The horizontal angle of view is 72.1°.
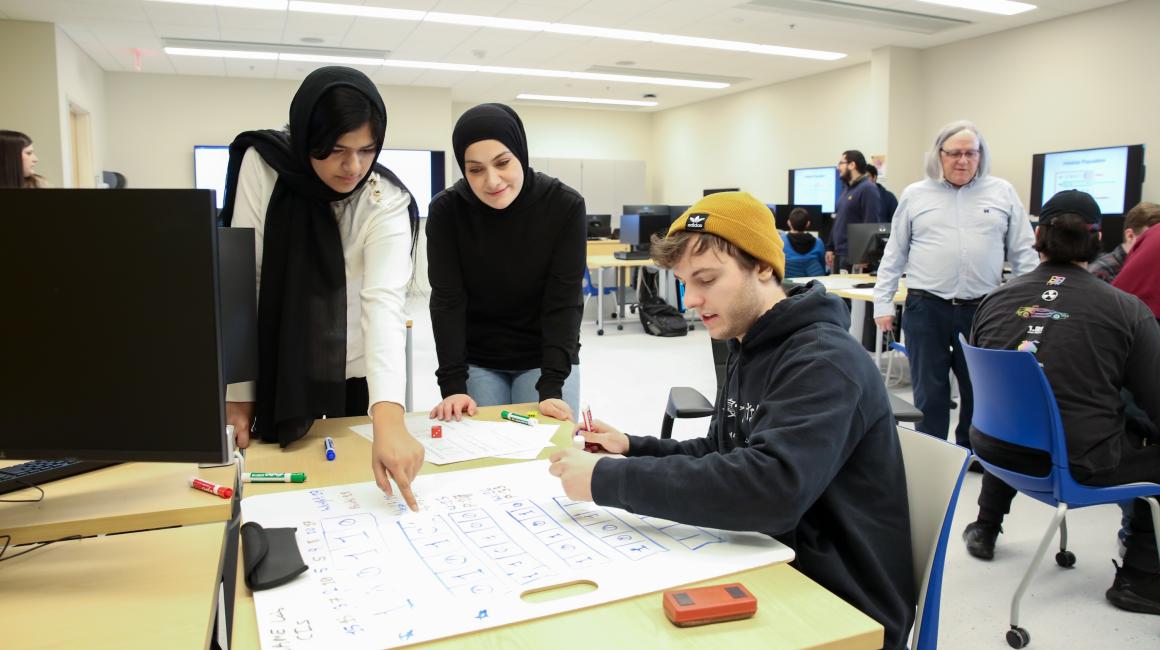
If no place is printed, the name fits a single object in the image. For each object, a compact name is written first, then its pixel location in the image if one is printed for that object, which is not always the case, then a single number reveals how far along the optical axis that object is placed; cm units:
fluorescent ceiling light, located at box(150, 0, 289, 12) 667
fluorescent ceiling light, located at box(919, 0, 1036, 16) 687
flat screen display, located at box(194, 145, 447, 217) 1118
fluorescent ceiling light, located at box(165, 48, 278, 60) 877
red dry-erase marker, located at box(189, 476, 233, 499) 102
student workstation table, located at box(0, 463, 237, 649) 80
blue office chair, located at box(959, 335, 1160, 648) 214
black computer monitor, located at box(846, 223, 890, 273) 599
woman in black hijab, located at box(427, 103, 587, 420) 204
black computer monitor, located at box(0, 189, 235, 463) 83
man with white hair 338
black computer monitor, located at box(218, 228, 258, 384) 142
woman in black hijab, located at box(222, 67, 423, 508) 145
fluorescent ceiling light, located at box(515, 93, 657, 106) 1234
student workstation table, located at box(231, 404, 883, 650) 84
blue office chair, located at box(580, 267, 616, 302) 845
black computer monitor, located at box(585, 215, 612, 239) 1048
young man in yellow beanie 107
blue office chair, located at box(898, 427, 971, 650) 123
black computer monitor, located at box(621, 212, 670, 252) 868
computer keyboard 103
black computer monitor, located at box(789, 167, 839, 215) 1005
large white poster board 87
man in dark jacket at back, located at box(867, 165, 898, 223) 743
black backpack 778
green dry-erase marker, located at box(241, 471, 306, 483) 134
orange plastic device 86
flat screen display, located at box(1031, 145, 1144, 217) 659
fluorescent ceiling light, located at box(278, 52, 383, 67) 904
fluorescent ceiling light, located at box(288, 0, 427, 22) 690
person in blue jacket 667
